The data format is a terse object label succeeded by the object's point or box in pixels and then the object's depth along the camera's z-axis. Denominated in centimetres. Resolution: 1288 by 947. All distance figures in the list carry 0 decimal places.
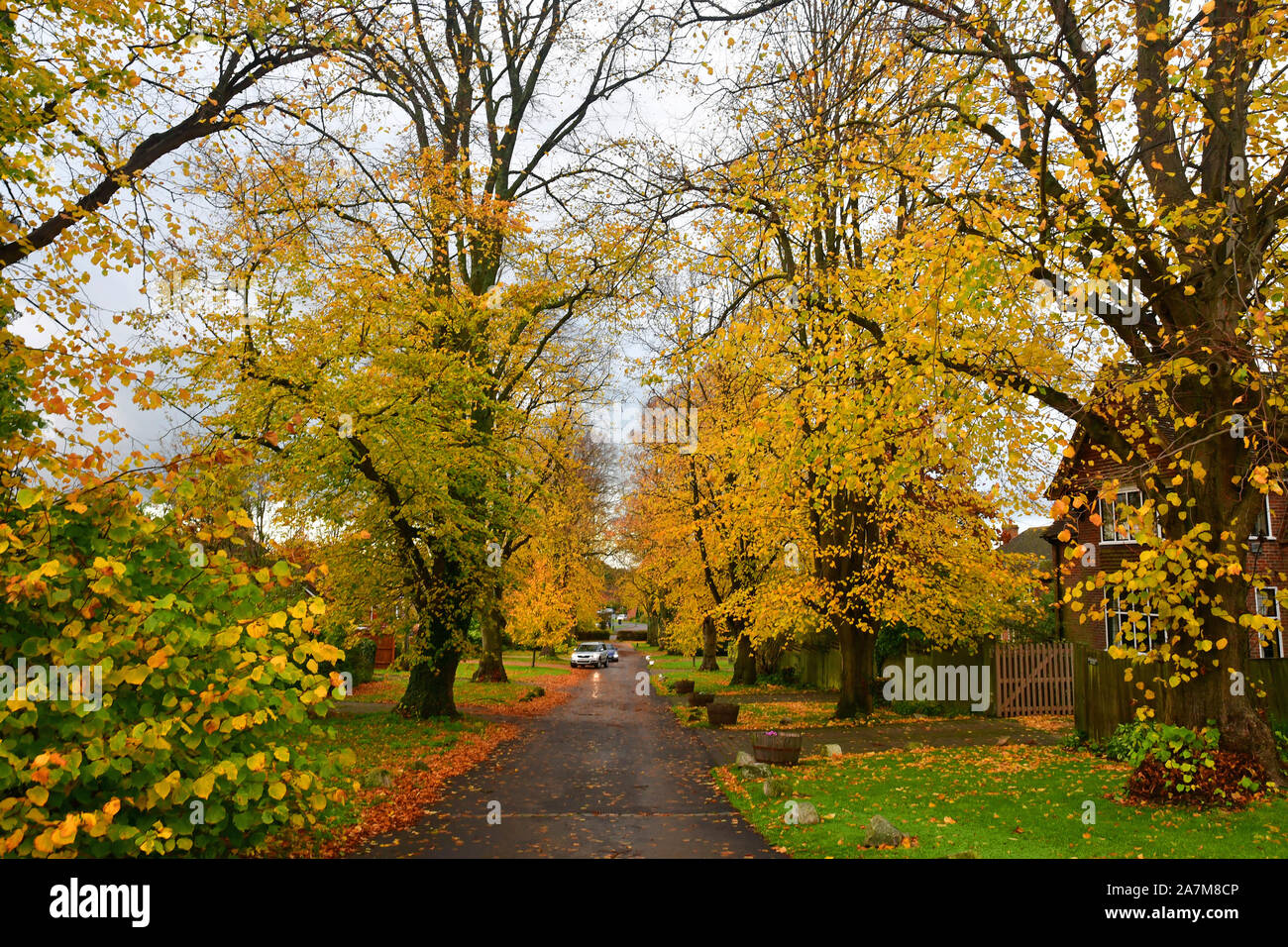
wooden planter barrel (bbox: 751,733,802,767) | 1340
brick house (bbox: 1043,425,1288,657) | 2277
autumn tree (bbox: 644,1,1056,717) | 959
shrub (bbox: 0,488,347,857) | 469
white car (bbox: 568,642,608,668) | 4944
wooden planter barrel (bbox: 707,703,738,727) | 1972
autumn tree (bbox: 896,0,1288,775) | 837
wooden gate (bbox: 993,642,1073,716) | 2130
